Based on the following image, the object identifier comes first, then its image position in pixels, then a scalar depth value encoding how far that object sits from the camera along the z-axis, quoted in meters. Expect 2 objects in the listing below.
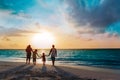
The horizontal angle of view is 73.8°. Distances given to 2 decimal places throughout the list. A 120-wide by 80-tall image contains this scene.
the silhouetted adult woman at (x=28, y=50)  9.36
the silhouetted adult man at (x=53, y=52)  8.55
